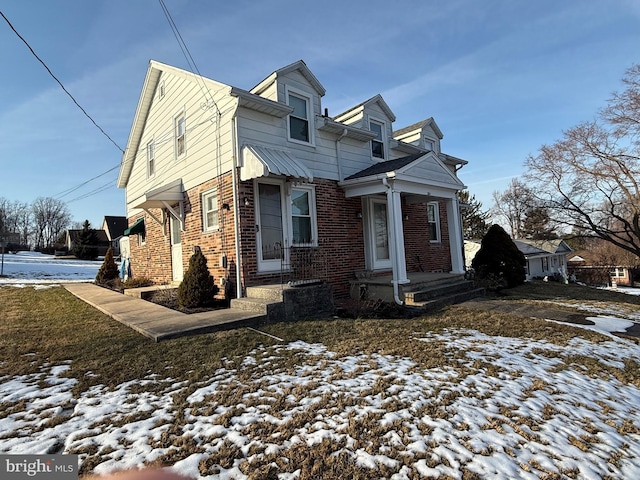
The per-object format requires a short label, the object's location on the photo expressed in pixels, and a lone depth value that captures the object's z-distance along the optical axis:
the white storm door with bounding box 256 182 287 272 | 7.95
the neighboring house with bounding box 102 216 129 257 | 48.45
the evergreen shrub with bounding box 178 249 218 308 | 7.54
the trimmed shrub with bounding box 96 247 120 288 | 15.09
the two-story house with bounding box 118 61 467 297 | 7.82
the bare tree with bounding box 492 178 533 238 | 39.20
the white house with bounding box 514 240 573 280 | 31.06
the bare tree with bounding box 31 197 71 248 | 63.25
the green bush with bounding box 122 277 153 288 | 11.81
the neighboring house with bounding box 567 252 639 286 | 37.34
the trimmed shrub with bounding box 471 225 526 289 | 12.52
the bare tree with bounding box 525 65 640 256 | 19.61
